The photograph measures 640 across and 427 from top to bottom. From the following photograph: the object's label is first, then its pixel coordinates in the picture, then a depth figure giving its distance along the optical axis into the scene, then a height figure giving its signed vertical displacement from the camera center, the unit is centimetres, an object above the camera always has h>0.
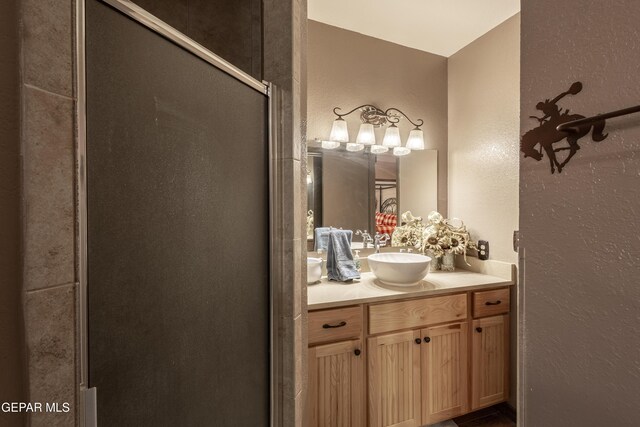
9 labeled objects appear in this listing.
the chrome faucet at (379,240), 229 -21
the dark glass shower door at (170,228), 59 -4
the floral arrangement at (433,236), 225 -18
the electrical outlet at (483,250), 220 -27
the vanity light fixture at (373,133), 216 +58
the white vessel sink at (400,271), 175 -34
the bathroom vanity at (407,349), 156 -77
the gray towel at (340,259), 195 -31
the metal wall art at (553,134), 69 +18
